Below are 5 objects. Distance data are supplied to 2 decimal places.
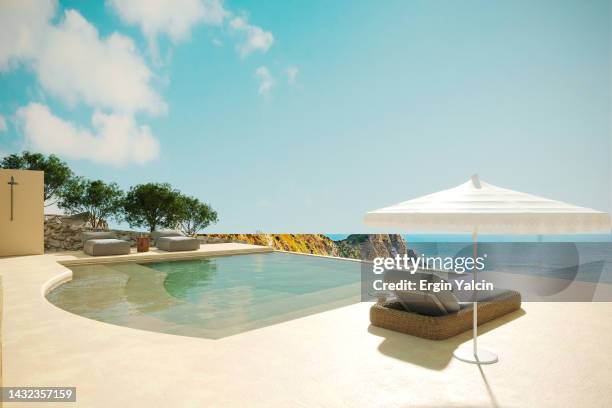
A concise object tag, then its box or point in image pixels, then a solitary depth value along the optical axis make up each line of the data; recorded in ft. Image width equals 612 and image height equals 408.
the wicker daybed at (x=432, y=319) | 12.48
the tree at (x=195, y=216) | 62.08
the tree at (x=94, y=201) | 56.24
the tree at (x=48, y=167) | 57.67
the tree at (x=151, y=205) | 55.98
